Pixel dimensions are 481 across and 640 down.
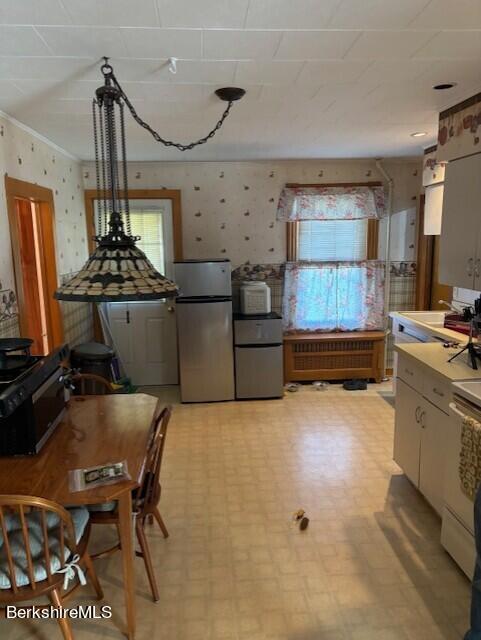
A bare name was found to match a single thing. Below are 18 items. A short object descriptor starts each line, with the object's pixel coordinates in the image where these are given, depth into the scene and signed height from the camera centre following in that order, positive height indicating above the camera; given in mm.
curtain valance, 4719 +421
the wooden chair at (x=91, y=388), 3384 -1138
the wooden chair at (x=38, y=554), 1455 -1082
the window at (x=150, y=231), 4730 +154
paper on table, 1637 -860
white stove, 1969 -1151
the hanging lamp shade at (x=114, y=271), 1674 -96
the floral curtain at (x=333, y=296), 4883 -574
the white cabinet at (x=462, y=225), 2625 +100
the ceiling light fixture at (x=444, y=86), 2414 +844
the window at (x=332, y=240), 4832 +34
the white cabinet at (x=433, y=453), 2312 -1125
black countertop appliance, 1733 -608
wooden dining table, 1608 -863
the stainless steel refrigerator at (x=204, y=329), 4227 -790
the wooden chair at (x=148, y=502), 1950 -1137
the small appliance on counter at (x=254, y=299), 4488 -541
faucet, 3659 -550
